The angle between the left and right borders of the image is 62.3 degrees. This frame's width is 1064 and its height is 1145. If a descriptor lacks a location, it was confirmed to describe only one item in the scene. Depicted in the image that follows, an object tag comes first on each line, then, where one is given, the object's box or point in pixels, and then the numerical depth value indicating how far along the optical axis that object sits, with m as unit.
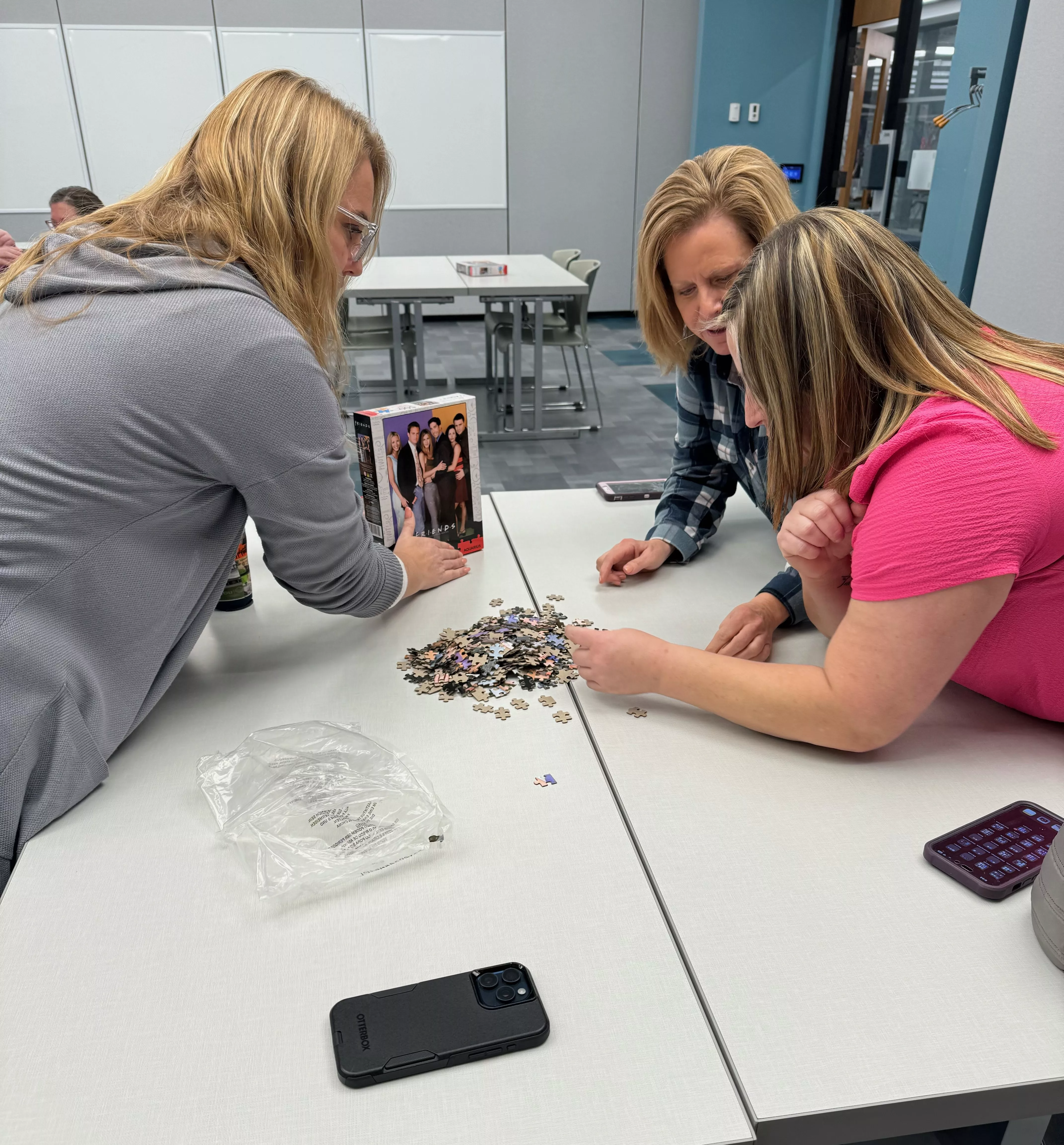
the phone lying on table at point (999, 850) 0.93
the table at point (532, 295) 5.06
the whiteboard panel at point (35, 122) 7.34
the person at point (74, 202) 5.14
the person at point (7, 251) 3.84
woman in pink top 1.00
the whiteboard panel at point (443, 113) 7.77
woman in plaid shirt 1.49
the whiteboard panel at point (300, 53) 7.60
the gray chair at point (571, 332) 5.53
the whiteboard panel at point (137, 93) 7.44
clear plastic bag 0.95
